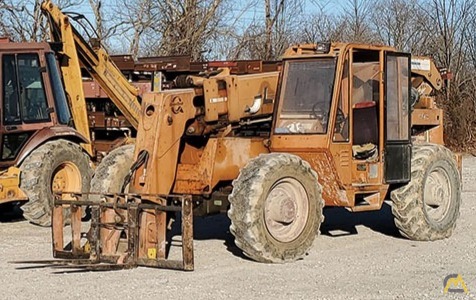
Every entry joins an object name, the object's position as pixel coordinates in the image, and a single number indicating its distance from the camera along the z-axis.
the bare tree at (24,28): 23.86
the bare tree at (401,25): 33.03
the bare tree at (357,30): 32.53
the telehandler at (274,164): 9.15
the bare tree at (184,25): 25.75
